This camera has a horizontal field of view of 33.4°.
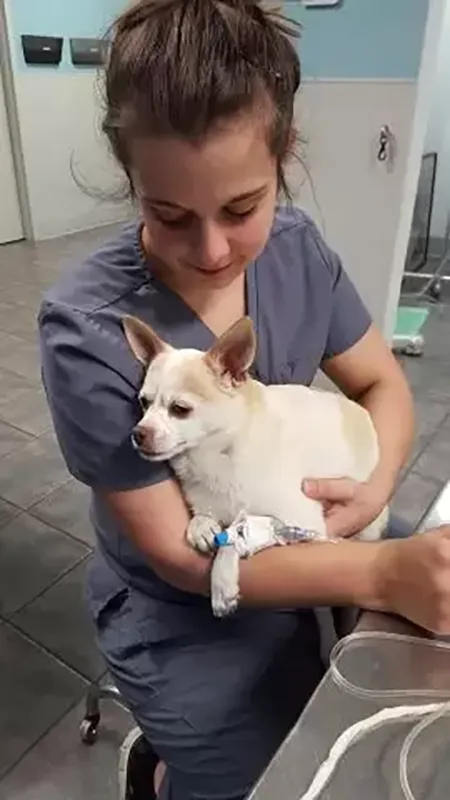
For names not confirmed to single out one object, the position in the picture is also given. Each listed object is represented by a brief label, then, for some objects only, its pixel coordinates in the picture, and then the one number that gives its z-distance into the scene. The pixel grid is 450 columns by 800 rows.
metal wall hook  2.15
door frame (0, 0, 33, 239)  3.95
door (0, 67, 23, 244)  4.12
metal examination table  0.45
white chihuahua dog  0.65
